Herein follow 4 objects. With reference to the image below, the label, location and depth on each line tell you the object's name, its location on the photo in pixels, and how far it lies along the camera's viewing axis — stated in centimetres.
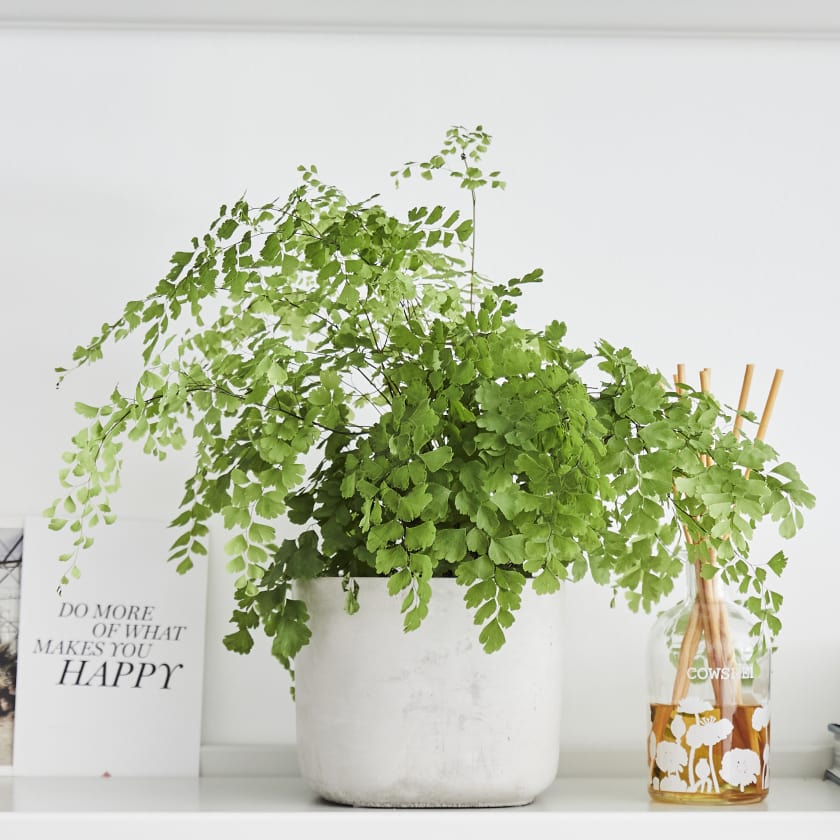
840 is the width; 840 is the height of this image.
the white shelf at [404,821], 129
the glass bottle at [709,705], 135
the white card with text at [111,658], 147
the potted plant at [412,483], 127
